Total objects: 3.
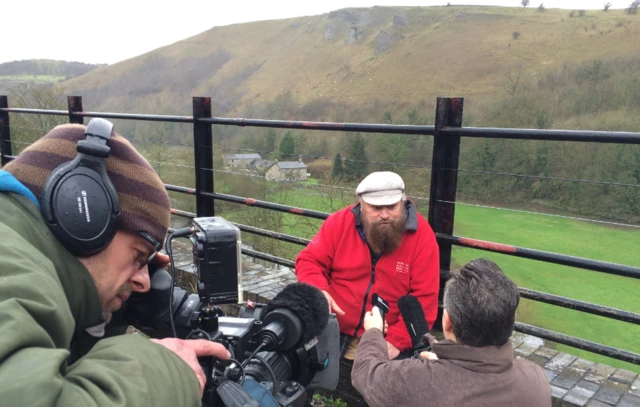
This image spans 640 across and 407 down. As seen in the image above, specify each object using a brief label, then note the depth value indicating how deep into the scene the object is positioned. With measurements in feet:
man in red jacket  9.13
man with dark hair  5.66
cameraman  2.24
